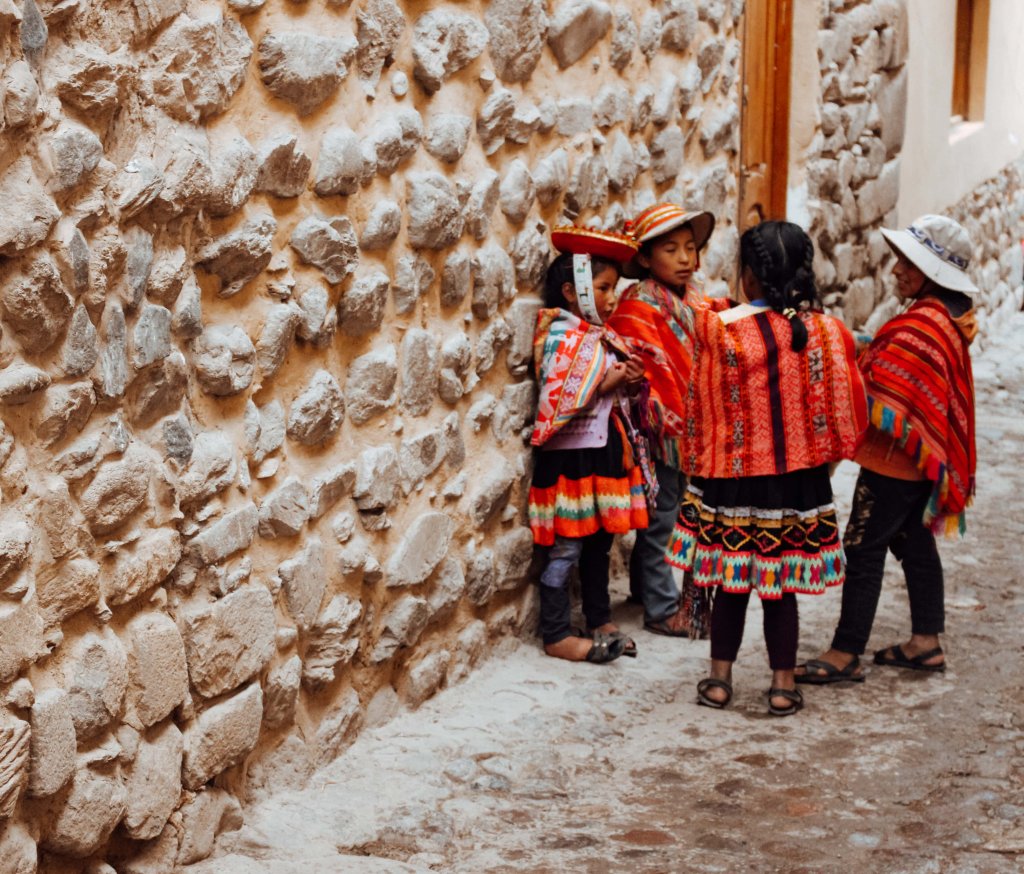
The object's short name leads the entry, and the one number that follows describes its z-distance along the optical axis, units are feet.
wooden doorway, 18.85
